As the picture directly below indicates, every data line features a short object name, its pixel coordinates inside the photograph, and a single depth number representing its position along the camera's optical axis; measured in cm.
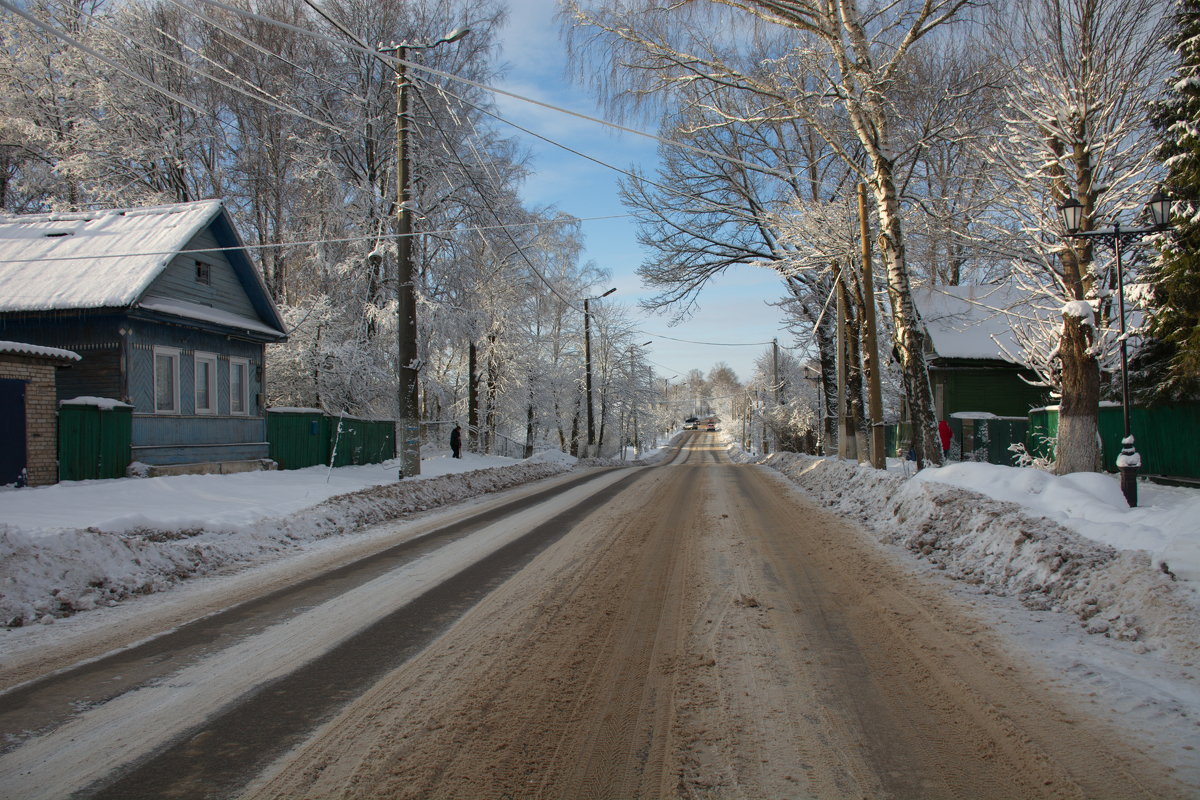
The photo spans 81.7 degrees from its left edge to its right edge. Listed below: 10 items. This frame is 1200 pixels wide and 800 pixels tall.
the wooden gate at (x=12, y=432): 1145
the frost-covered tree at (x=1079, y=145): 1224
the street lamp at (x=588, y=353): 3819
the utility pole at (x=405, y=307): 1600
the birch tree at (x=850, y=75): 1253
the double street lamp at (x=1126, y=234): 904
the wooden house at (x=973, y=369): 2592
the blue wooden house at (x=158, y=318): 1506
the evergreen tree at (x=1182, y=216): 1208
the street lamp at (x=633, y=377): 5456
